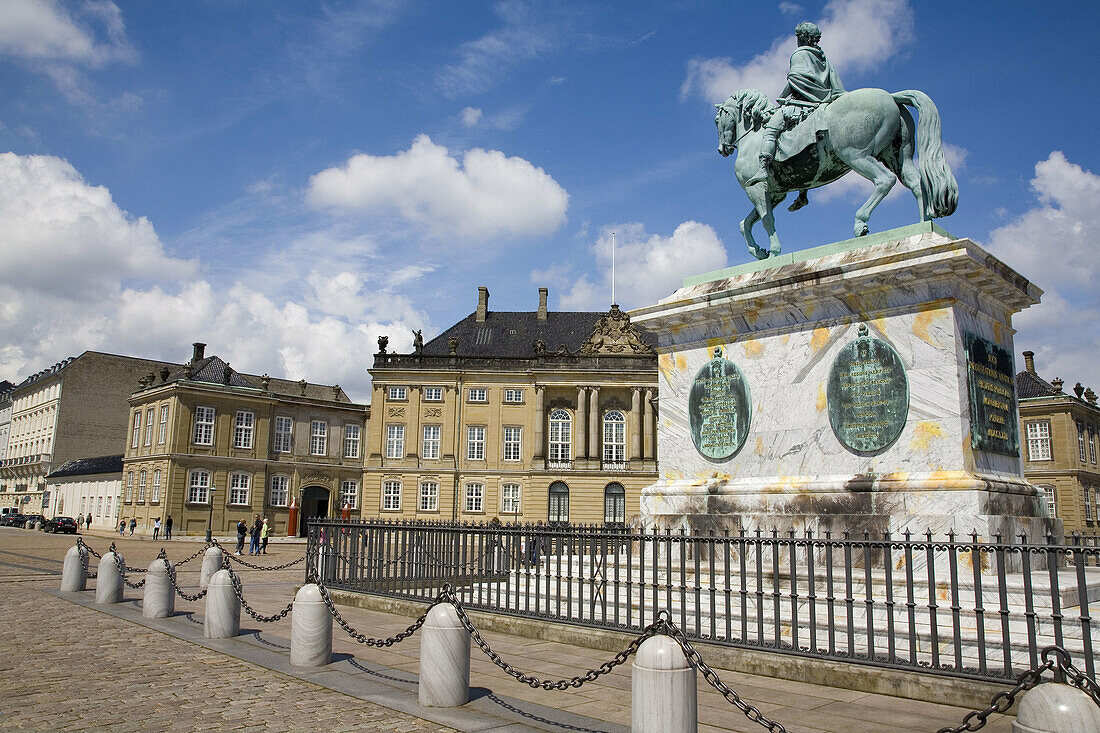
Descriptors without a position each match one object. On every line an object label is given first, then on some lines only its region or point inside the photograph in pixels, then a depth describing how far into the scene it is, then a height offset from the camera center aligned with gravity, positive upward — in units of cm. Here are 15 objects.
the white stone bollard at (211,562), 1567 -139
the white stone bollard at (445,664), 613 -130
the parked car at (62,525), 4797 -215
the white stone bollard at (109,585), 1264 -150
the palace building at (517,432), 5553 +456
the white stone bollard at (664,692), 462 -112
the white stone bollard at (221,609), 922 -135
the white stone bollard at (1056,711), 351 -91
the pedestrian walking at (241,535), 3127 -174
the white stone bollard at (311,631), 764 -132
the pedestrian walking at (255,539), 3234 -190
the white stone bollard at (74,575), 1448 -156
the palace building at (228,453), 5297 +273
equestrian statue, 962 +454
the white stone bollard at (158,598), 1095 -146
